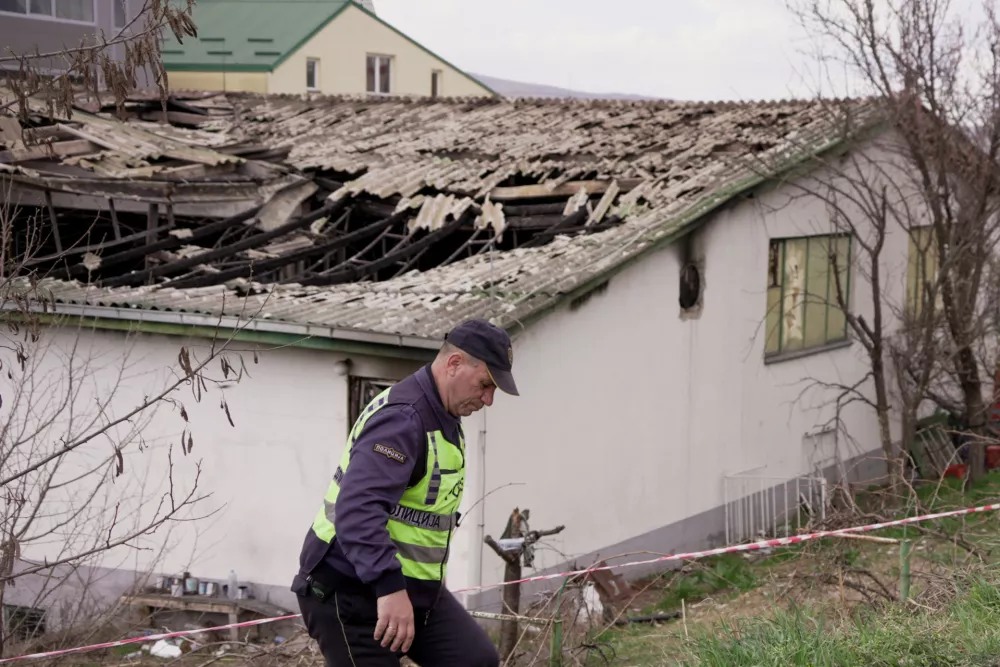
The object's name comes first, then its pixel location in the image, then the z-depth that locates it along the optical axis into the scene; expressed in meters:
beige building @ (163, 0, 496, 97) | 27.48
